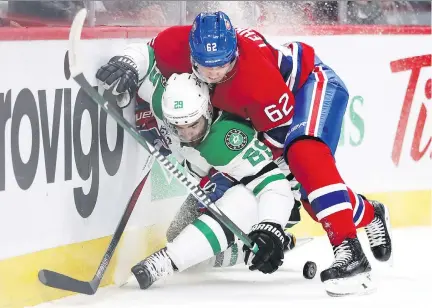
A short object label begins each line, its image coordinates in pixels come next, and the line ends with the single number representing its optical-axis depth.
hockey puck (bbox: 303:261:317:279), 9.20
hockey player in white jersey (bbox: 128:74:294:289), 8.24
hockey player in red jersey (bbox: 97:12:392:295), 8.29
